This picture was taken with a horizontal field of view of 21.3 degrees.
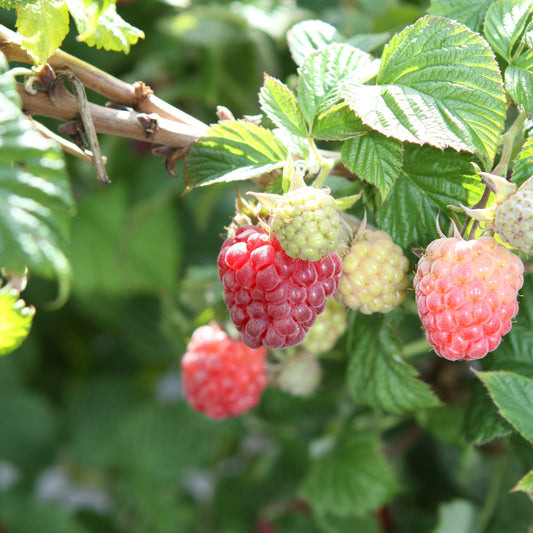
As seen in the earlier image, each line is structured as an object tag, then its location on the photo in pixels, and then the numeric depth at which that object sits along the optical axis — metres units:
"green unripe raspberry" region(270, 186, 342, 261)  0.21
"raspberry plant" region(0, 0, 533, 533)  0.22
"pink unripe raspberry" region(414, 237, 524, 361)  0.21
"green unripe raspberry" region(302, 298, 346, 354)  0.25
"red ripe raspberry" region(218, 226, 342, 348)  0.22
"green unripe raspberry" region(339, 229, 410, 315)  0.22
